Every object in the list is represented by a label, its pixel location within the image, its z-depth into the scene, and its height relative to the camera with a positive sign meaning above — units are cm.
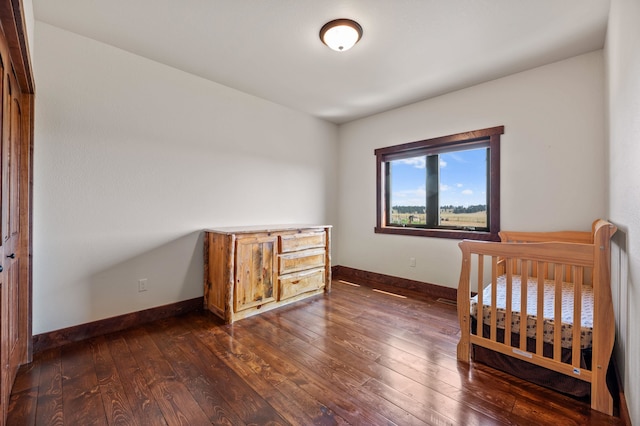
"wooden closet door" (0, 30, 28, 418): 129 -14
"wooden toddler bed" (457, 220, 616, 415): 150 -66
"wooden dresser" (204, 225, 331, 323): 264 -59
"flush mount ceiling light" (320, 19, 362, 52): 204 +136
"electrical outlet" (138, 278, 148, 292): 257 -67
